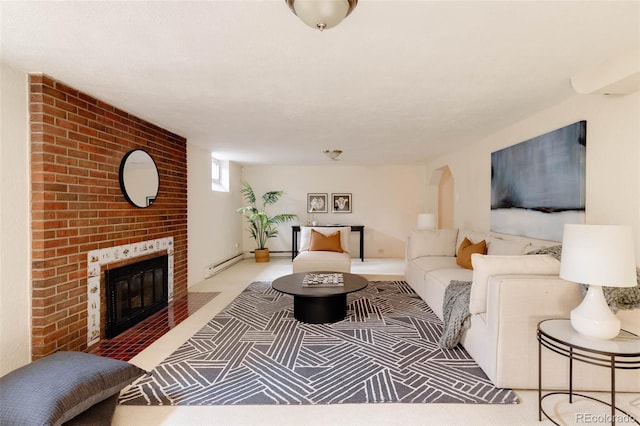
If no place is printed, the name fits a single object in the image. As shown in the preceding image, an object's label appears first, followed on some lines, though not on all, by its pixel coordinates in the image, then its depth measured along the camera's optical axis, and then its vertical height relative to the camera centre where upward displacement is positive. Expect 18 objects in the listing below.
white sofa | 2.04 -0.72
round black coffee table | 3.18 -0.96
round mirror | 3.22 +0.33
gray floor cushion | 1.50 -0.93
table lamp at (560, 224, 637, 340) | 1.60 -0.29
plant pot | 6.93 -1.01
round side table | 1.53 -0.68
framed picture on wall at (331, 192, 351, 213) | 7.41 +0.15
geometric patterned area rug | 2.03 -1.18
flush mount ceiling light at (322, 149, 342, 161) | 4.79 +0.85
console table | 6.91 -0.60
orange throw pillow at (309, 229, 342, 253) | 5.36 -0.56
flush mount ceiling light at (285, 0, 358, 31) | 1.28 +0.82
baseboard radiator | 5.31 -1.05
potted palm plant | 6.98 -0.22
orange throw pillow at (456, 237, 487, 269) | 3.67 -0.49
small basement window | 6.26 +0.70
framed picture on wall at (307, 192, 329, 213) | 7.43 +0.17
